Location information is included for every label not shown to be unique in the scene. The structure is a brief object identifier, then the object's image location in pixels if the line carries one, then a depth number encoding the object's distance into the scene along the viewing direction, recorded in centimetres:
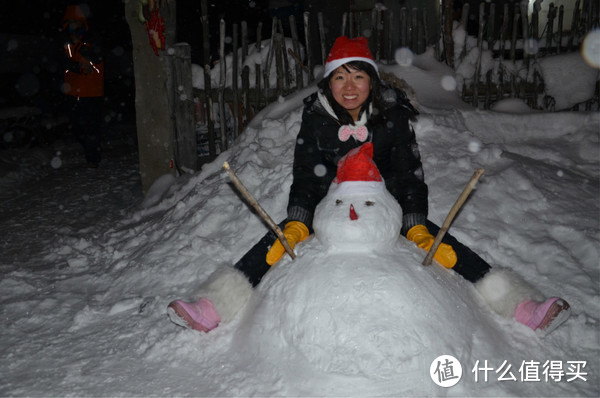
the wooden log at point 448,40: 585
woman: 249
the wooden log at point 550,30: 579
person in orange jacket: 686
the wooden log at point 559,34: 583
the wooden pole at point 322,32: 551
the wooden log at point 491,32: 562
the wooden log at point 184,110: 527
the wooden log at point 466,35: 573
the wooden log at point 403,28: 568
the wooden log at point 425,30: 589
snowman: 210
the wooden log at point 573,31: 587
